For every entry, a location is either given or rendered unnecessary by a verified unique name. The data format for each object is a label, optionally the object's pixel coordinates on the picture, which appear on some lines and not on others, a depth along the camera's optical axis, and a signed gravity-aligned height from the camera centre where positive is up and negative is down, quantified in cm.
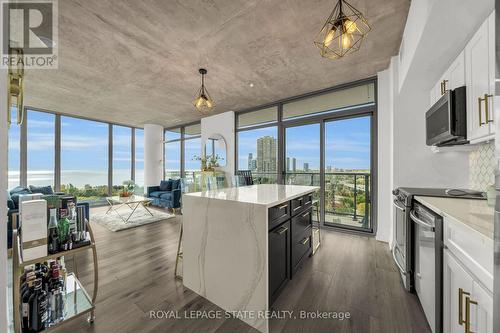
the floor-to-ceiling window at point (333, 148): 357 +39
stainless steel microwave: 166 +44
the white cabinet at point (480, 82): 135 +63
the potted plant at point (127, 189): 471 -59
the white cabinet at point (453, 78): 171 +86
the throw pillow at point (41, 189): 393 -47
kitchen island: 150 -70
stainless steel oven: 185 -73
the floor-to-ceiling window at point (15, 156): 485 +25
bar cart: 112 -102
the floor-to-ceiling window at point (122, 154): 689 +45
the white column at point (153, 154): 712 +45
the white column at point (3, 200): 81 -14
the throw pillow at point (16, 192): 318 -48
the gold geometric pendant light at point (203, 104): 283 +91
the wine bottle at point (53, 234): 129 -45
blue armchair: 519 -78
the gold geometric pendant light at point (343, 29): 137 +97
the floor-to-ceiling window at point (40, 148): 517 +50
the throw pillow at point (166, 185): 606 -59
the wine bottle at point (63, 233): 133 -46
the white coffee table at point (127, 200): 455 -81
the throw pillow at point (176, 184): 566 -53
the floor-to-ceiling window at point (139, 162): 741 +16
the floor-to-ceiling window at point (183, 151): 666 +56
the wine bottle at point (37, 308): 125 -91
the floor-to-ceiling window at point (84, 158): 584 +26
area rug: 406 -122
